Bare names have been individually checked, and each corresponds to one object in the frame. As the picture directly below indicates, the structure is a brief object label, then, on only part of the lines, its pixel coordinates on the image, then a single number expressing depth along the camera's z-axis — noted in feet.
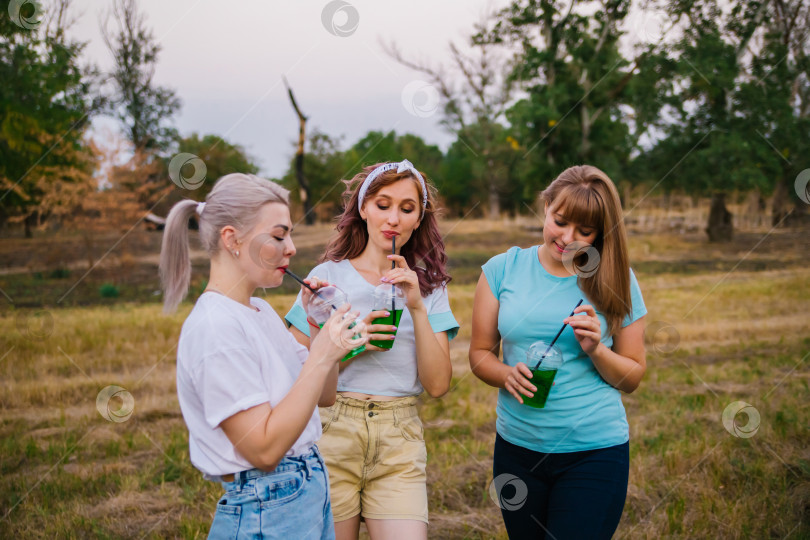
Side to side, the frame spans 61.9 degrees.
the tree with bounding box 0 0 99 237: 31.50
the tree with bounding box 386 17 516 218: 63.10
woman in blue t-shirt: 8.09
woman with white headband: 8.16
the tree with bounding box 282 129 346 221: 70.28
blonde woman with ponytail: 5.70
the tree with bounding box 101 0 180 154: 51.01
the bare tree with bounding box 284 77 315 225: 61.41
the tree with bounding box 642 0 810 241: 49.78
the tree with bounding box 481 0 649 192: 59.41
